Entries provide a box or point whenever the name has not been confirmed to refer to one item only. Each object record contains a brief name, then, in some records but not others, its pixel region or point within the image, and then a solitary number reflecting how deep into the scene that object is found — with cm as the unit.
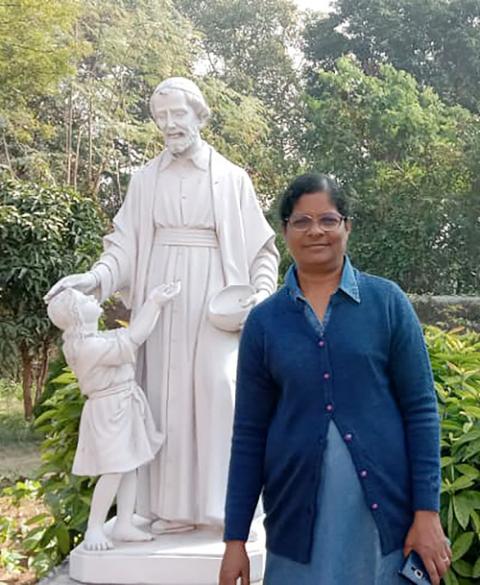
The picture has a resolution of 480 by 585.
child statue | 293
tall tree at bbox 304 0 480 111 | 1534
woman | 160
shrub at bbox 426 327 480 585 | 320
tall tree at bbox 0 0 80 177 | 799
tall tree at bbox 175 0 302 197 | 1559
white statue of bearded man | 317
